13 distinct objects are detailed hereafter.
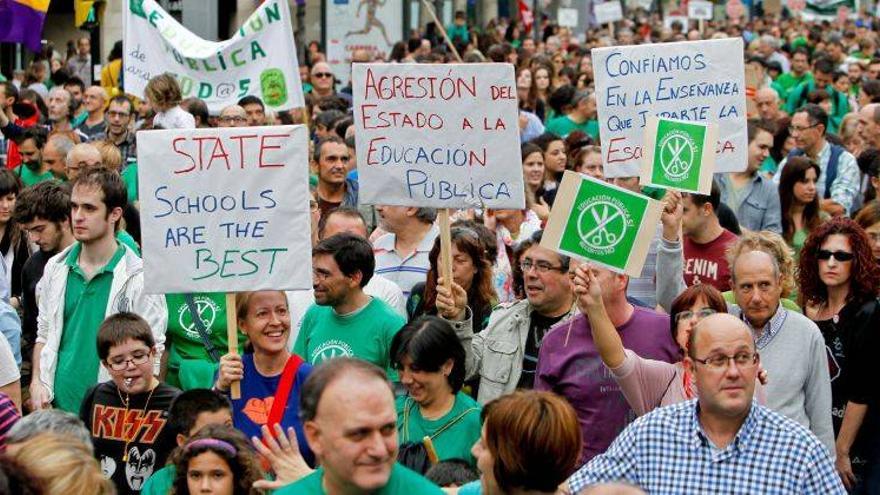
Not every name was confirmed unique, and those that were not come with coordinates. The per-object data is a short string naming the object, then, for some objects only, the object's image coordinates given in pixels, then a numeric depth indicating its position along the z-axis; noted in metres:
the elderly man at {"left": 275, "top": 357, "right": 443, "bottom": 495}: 9.24
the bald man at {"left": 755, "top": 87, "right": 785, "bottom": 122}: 32.78
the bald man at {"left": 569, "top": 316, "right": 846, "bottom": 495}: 11.21
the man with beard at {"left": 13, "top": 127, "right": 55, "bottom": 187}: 25.45
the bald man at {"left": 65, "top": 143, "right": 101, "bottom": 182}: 21.92
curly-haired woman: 15.62
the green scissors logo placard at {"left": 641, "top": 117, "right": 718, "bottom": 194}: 16.97
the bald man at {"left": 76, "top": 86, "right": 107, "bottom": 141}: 31.55
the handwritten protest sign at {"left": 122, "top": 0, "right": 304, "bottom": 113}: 25.80
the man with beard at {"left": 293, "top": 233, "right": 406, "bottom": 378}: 15.32
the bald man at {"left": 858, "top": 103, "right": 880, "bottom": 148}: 28.44
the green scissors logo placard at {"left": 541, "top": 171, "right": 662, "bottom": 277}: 14.28
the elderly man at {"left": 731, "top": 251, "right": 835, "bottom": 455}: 14.23
